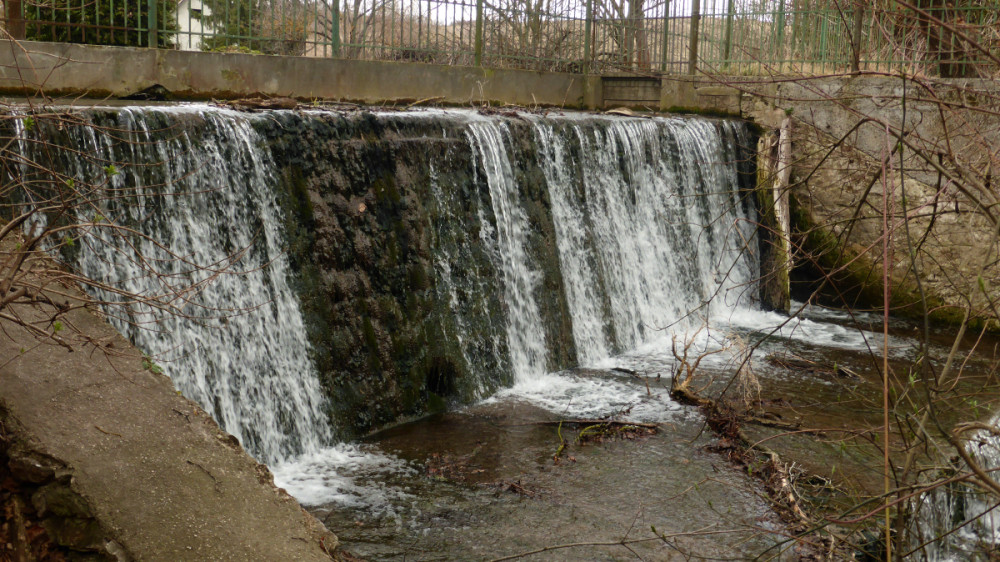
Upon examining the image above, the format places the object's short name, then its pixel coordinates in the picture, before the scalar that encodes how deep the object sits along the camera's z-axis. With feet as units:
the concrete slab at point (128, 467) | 11.18
